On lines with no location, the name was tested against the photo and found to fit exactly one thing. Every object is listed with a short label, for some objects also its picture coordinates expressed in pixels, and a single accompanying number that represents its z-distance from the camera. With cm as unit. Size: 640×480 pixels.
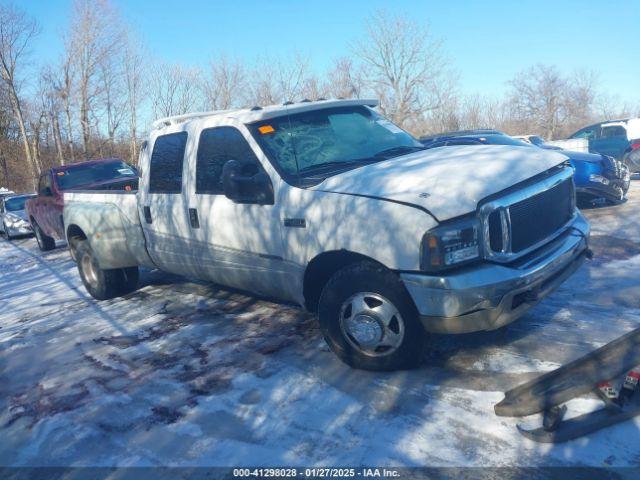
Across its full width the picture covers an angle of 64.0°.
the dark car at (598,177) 880
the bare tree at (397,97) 3284
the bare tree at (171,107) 3206
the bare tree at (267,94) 3244
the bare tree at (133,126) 3262
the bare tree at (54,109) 3244
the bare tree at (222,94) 3272
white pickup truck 323
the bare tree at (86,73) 3097
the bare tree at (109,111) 3221
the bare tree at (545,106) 4662
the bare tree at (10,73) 2883
